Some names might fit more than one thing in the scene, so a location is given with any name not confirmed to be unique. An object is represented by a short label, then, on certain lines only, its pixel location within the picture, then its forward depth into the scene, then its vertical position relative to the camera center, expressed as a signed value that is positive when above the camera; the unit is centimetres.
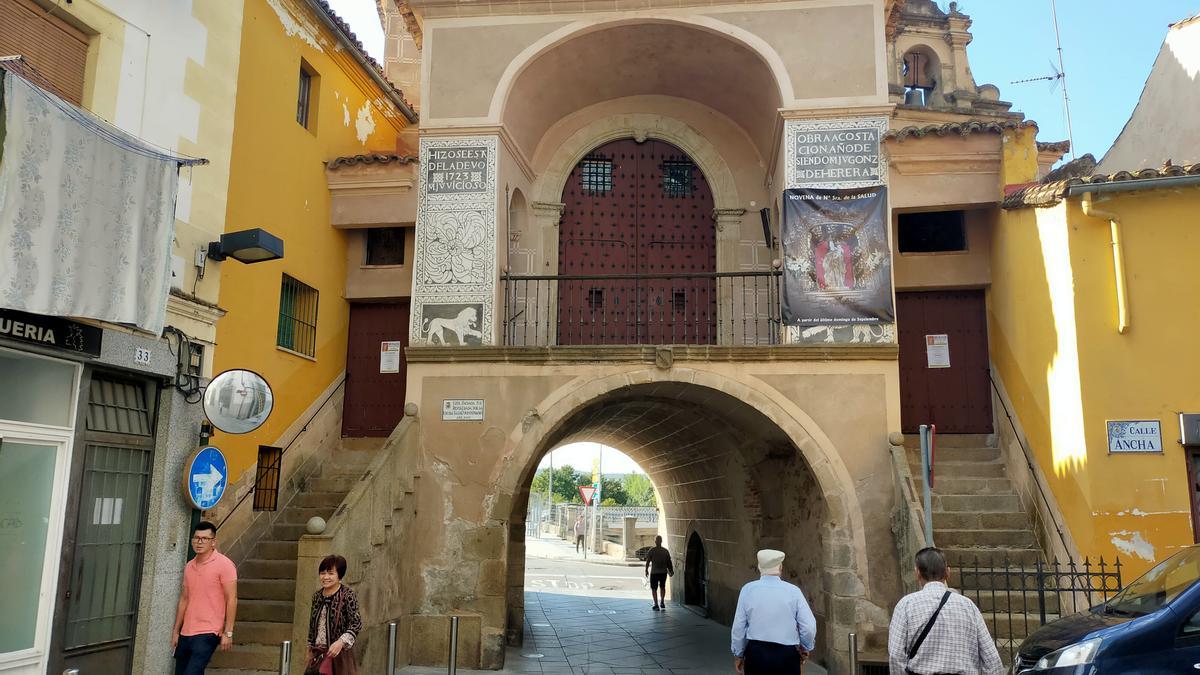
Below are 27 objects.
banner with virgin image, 1146 +300
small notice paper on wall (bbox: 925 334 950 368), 1347 +212
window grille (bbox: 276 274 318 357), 1254 +237
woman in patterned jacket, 624 -97
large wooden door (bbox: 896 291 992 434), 1325 +190
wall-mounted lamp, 958 +253
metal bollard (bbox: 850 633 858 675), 812 -147
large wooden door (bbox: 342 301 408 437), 1390 +171
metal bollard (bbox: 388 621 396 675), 807 -145
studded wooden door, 1389 +381
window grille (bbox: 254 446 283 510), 1160 +7
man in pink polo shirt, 709 -97
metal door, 796 -44
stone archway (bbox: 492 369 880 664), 1077 +30
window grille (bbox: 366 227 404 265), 1438 +381
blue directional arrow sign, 911 +7
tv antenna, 2184 +1010
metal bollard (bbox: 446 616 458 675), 844 -147
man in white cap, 596 -90
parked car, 550 -88
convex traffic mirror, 894 +83
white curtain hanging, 712 +228
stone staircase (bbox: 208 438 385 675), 980 -108
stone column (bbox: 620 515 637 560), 3338 -177
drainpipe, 1000 +263
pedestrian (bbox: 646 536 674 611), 1781 -154
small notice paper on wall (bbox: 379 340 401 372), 1394 +199
